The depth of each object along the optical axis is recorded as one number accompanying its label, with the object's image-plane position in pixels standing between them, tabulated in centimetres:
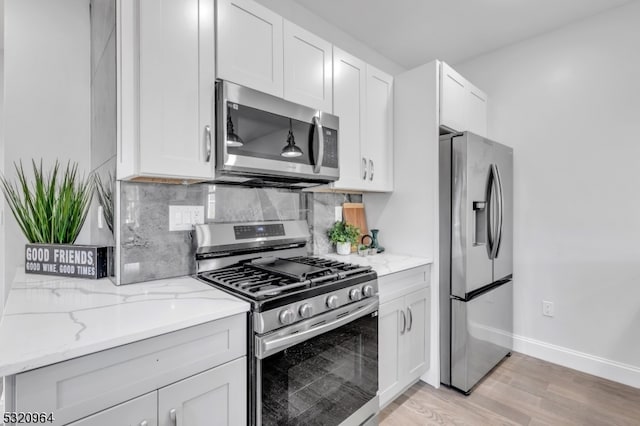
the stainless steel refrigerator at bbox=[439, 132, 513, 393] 216
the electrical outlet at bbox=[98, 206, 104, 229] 173
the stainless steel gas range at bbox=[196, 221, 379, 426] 123
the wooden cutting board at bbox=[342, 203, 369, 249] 263
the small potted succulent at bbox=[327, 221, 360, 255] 241
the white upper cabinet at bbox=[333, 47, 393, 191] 212
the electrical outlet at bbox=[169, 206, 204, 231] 167
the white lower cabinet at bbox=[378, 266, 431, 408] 188
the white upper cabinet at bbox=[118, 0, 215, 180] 131
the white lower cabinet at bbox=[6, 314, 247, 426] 82
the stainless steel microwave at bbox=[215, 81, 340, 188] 150
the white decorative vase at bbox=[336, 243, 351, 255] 240
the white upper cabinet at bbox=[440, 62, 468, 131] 230
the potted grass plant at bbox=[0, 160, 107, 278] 156
